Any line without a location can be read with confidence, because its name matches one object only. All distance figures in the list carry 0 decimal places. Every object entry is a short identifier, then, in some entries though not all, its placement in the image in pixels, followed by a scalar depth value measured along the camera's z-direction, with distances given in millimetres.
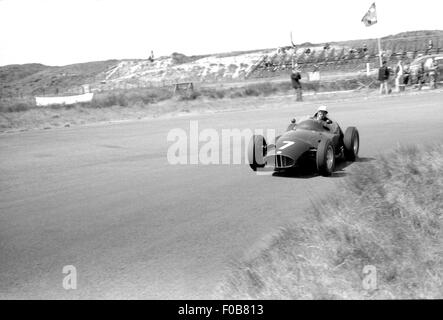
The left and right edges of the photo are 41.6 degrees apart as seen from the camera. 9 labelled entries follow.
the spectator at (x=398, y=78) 33375
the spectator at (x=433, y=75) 32594
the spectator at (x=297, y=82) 32469
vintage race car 10328
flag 35688
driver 11383
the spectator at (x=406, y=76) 34225
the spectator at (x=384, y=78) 31297
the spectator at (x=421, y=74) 33719
